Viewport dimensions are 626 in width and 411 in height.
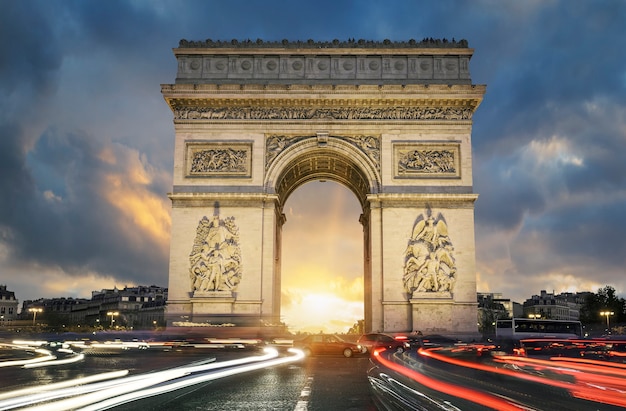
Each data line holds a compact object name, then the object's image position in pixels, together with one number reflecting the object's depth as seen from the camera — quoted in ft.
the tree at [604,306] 275.59
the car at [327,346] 81.25
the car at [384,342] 90.68
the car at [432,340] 95.40
